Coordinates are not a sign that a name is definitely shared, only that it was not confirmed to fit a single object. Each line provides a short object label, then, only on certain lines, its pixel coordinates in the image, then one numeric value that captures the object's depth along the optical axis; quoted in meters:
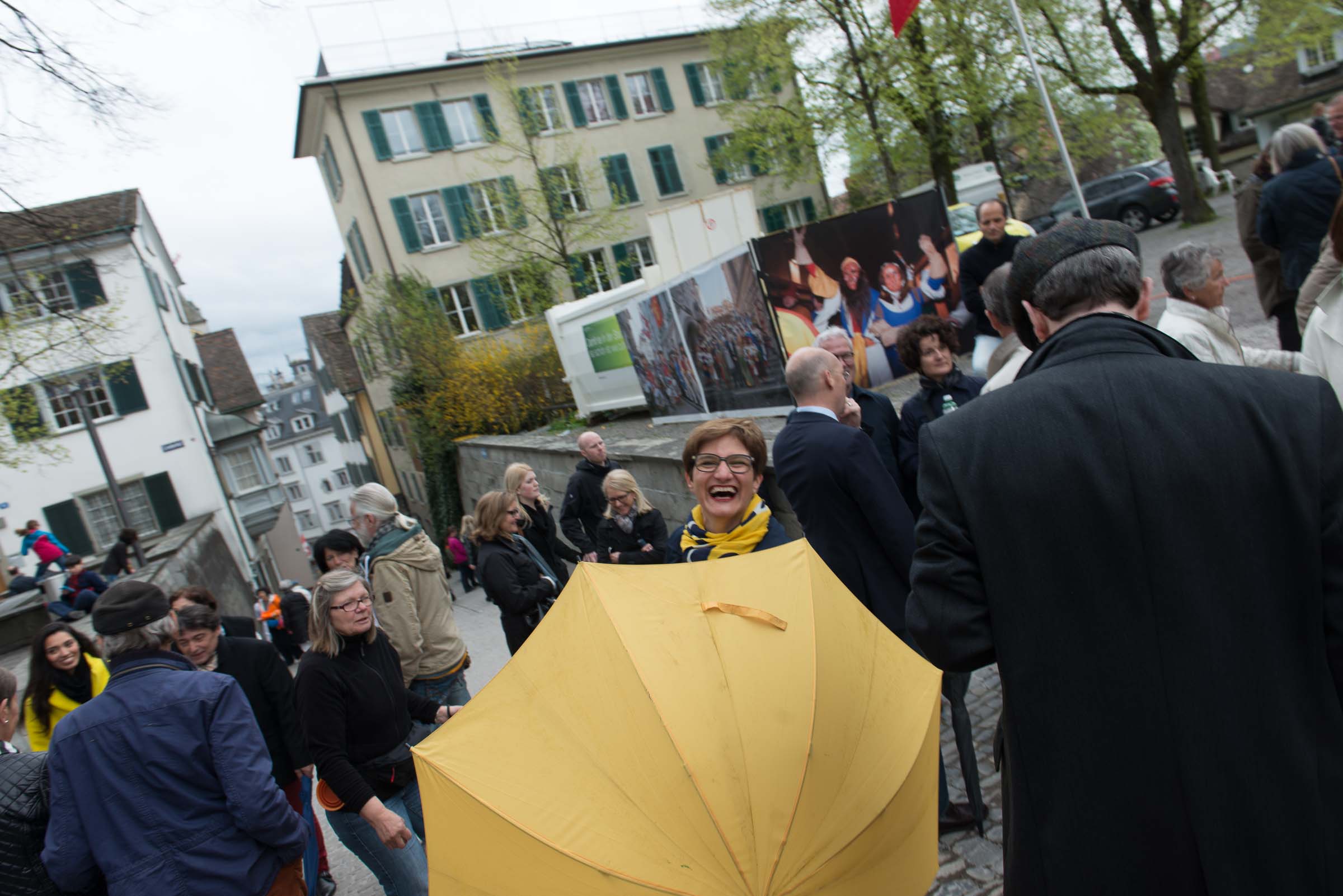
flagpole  9.19
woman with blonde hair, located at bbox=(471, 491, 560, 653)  5.14
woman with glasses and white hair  3.54
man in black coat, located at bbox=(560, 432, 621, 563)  7.07
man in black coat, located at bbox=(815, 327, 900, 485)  4.59
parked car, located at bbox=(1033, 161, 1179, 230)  24.55
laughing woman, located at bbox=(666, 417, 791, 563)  3.35
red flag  8.70
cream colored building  30.42
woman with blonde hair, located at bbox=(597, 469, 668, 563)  6.34
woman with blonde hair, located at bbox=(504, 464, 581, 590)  6.22
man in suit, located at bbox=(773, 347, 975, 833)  3.49
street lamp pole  18.20
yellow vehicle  21.28
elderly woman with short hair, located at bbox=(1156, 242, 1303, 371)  3.64
